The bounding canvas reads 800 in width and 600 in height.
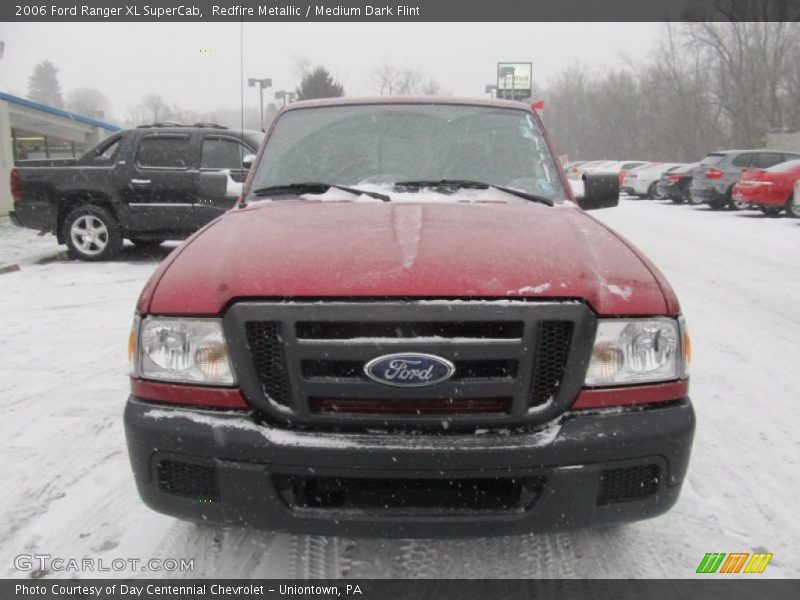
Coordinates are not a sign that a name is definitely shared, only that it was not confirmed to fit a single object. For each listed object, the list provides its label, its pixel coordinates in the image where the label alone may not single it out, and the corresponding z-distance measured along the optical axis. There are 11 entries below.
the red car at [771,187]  14.57
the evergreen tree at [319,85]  49.41
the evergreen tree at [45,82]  129.00
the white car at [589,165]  38.72
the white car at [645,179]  25.25
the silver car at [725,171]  17.73
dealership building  16.19
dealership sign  37.66
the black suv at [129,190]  9.20
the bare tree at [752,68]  42.84
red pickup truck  1.95
